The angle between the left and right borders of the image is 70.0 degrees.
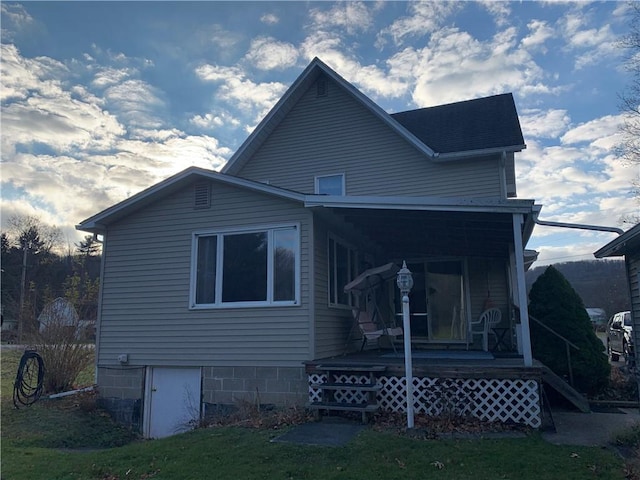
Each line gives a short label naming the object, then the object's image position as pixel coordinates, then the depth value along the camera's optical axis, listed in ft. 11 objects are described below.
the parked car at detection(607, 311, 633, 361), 47.73
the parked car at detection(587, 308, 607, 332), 107.96
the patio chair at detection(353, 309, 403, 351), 27.27
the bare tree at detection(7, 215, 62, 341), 122.42
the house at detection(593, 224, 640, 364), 25.58
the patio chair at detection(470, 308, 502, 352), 32.86
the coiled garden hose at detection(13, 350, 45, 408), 29.68
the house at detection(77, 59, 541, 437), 22.97
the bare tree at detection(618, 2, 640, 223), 45.57
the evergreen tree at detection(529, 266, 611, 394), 31.12
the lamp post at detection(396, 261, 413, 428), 19.62
